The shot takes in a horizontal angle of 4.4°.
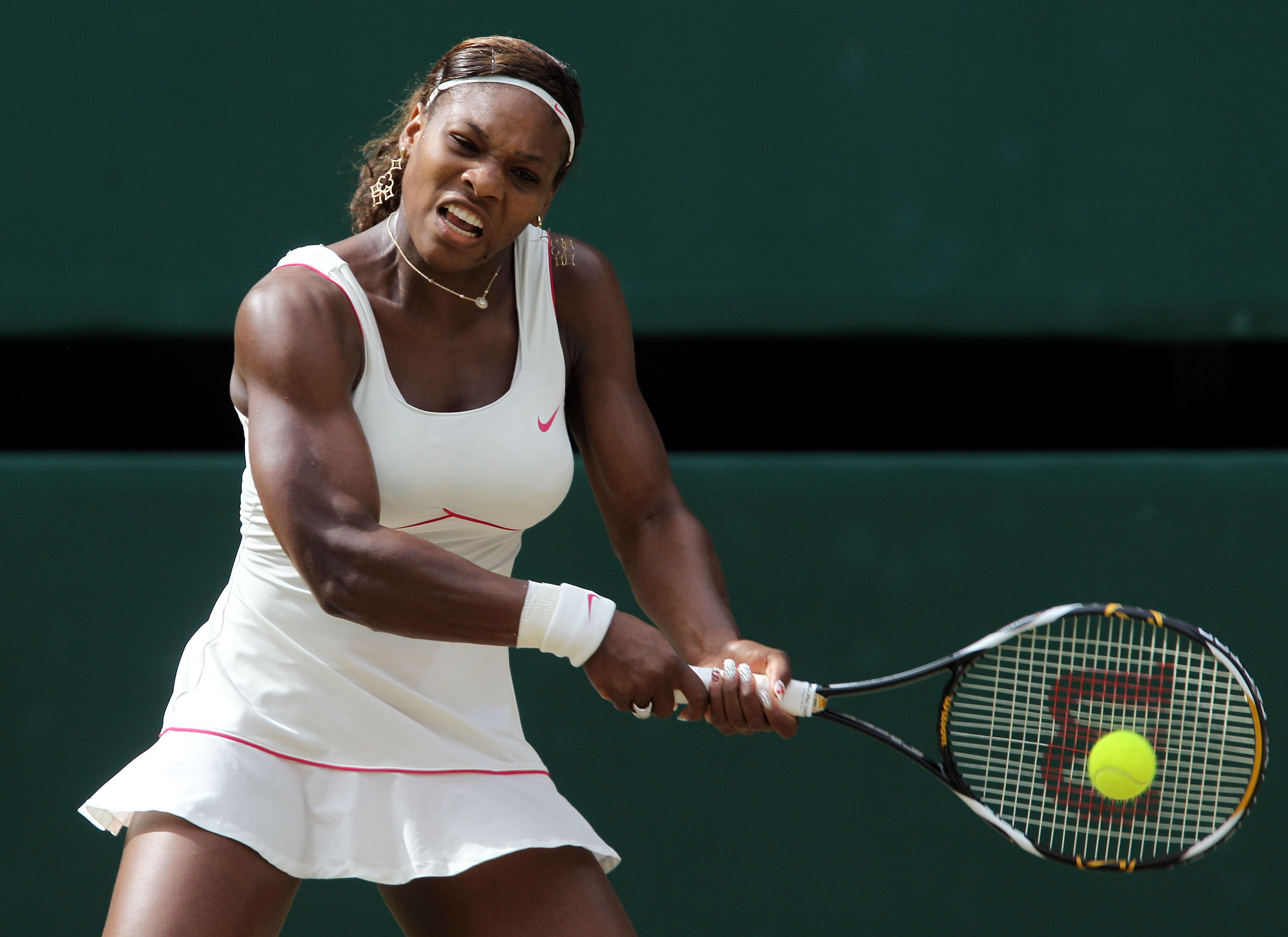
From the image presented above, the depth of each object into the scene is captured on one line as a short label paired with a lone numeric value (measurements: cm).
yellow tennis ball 1537
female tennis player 1519
